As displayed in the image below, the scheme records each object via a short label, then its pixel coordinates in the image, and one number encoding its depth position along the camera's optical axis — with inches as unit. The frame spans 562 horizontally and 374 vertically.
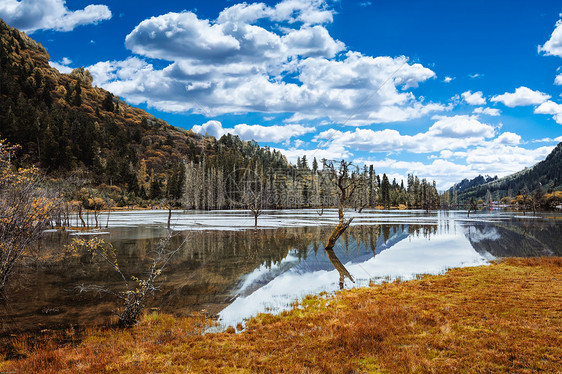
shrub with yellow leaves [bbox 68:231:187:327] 442.3
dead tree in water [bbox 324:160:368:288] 1059.3
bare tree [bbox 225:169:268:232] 5201.8
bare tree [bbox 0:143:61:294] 579.5
